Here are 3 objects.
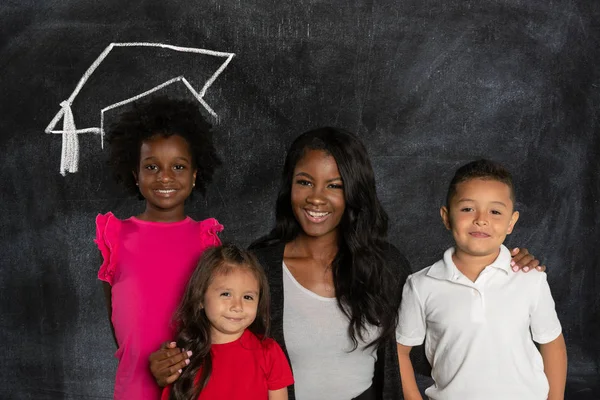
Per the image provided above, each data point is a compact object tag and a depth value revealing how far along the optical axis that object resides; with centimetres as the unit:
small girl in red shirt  200
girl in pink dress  229
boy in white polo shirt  206
